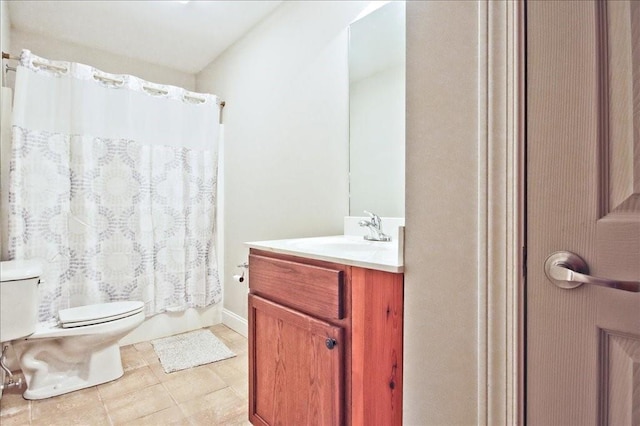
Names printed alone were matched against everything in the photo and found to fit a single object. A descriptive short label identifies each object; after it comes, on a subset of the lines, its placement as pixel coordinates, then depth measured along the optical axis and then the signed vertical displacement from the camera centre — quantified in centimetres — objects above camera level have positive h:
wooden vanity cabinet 92 -42
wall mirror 158 +52
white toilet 163 -71
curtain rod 199 +96
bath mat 216 -99
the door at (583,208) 60 +1
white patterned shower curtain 205 +19
